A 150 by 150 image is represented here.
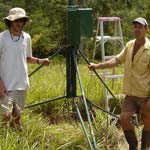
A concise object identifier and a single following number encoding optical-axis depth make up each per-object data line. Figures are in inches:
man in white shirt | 203.8
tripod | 238.8
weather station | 234.4
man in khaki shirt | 216.8
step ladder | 297.3
